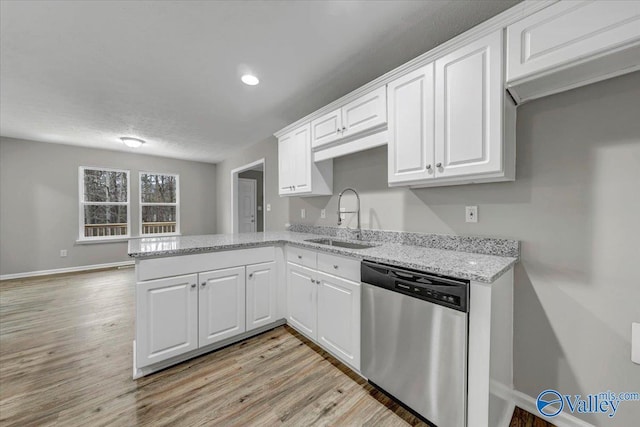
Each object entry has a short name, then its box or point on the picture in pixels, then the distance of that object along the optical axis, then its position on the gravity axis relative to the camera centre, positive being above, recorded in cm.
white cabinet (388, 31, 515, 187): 140 +56
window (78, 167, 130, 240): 508 +15
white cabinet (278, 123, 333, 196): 274 +47
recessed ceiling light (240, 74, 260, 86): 238 +127
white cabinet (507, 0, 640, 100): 105 +75
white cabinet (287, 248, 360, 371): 184 -76
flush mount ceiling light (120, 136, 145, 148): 425 +118
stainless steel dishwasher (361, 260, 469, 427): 126 -73
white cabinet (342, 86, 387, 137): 196 +81
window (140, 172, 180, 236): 574 +15
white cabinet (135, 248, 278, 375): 185 -77
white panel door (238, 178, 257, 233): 686 +17
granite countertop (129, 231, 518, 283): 131 -30
